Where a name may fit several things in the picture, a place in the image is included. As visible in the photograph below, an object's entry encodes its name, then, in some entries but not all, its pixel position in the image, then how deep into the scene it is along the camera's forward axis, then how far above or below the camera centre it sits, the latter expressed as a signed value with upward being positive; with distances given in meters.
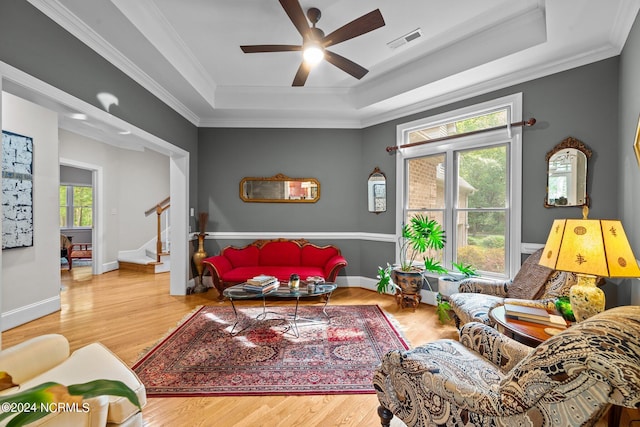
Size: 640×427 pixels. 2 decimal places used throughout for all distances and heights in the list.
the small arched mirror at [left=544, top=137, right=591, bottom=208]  2.76 +0.39
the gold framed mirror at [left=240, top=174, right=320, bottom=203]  4.82 +0.37
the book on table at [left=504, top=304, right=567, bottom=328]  1.74 -0.65
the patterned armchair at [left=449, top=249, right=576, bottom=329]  2.32 -0.71
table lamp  1.53 -0.23
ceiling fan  2.17 +1.46
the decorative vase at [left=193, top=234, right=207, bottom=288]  4.51 -0.71
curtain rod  3.06 +0.97
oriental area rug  2.10 -1.26
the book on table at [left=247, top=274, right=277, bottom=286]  3.01 -0.74
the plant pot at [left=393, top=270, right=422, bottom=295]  3.62 -0.88
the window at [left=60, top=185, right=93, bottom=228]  8.06 +0.13
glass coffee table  2.88 -0.83
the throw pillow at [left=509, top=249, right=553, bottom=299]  2.54 -0.61
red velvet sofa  3.99 -0.75
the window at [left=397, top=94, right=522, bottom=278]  3.26 +0.41
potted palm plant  3.58 -0.68
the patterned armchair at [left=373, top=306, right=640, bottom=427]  0.85 -0.68
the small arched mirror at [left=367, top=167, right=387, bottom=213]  4.49 +0.34
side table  1.59 -0.69
